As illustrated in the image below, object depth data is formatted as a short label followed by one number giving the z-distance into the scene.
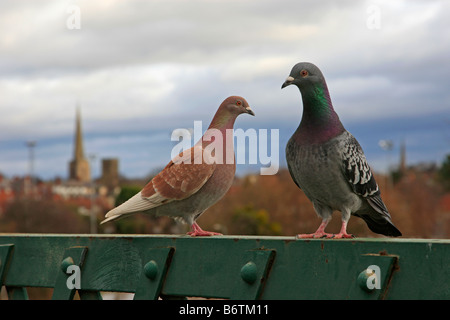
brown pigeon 4.98
